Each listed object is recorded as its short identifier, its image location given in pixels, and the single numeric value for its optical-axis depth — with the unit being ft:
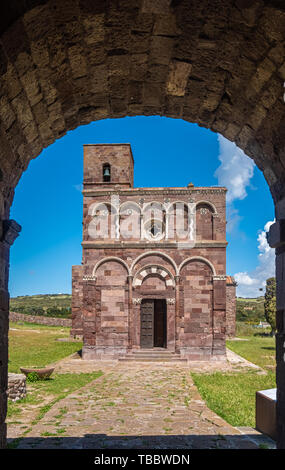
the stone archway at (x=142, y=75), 11.65
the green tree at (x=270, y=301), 95.50
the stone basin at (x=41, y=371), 40.27
